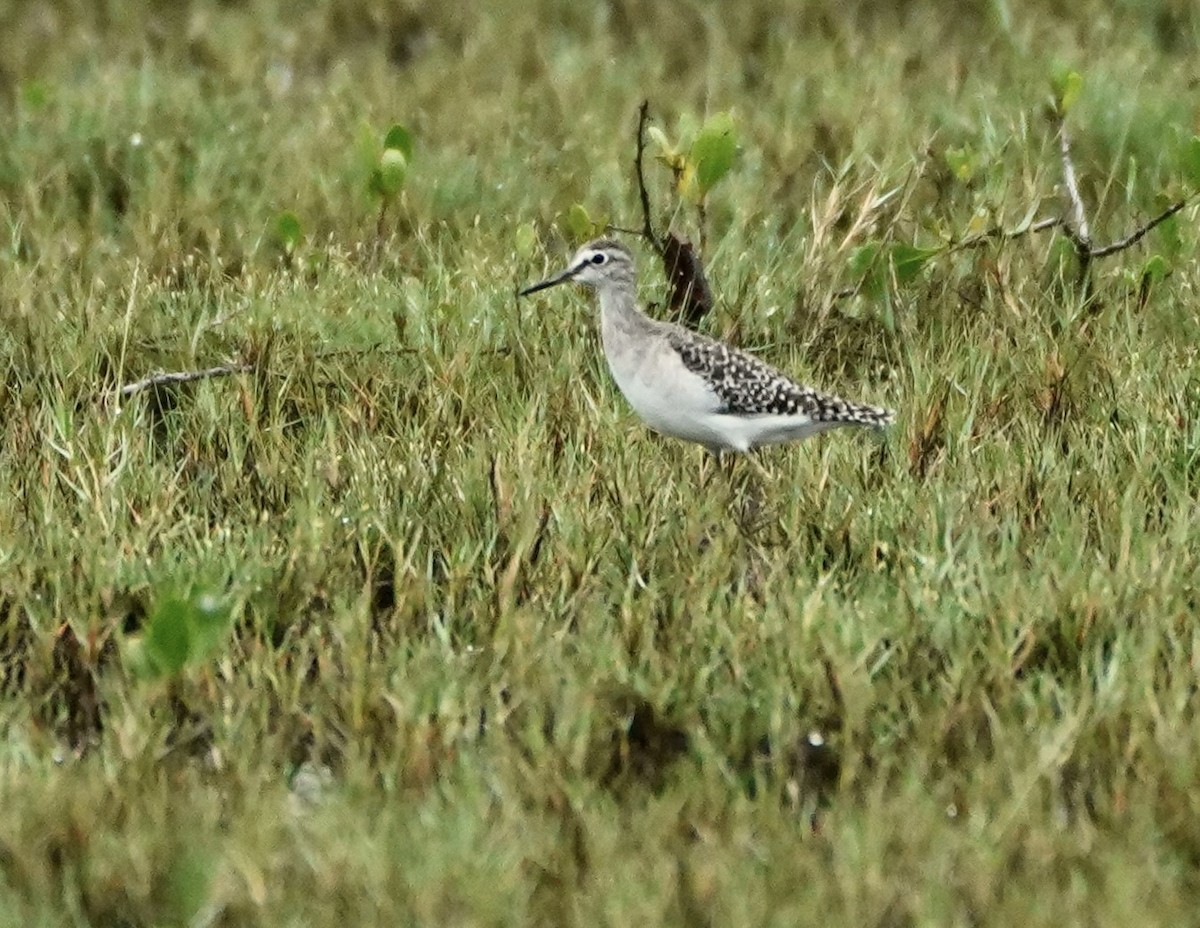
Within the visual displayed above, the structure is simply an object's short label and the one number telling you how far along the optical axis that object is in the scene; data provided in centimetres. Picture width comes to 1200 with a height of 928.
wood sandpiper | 1062
